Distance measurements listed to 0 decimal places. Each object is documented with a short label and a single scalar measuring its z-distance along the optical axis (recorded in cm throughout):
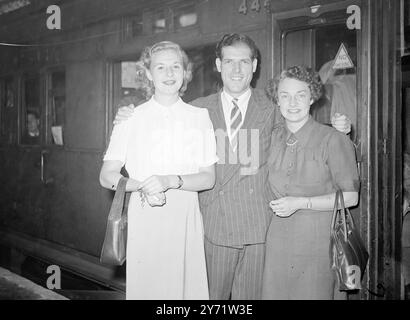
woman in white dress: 222
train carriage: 257
